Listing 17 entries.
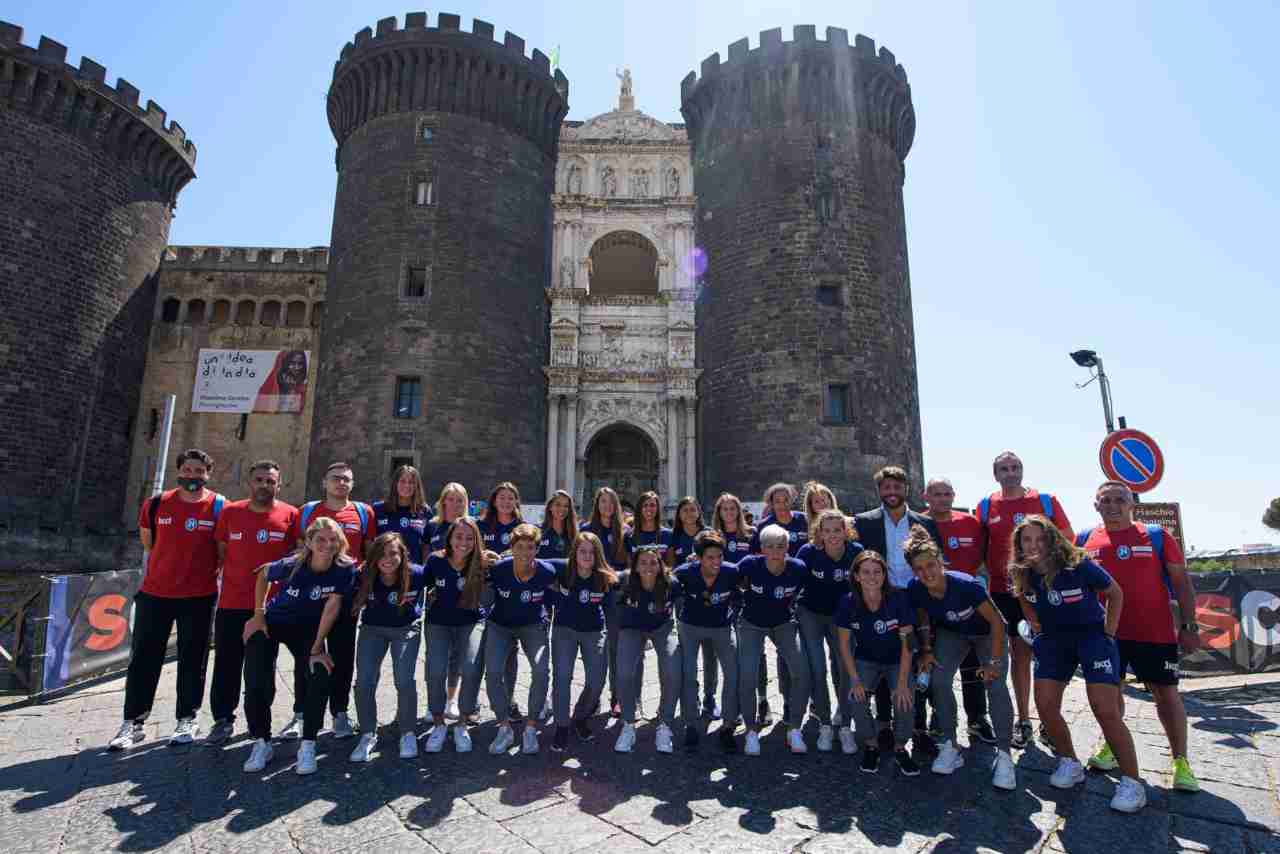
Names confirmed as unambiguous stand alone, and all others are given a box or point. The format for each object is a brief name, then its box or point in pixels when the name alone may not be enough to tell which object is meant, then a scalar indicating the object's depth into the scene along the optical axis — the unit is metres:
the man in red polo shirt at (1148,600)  4.50
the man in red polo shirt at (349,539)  5.12
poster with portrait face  23.25
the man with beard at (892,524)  5.83
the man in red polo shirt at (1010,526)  5.49
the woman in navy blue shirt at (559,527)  6.50
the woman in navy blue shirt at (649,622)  5.29
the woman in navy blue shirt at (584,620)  5.44
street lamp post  11.70
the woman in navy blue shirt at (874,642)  4.69
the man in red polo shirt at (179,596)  5.33
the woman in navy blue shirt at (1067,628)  4.19
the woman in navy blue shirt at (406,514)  6.34
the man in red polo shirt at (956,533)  5.77
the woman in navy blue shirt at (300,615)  4.79
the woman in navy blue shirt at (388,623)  4.99
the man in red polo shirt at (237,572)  5.28
